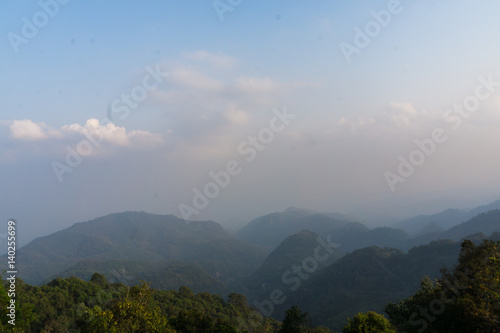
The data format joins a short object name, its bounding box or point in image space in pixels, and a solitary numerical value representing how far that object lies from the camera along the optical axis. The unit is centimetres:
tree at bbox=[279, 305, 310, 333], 4181
